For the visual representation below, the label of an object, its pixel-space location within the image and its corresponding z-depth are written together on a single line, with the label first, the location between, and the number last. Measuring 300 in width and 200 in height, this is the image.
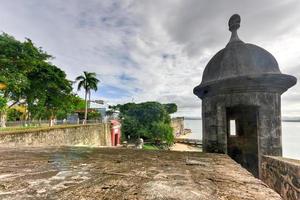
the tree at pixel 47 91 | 16.06
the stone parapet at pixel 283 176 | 2.70
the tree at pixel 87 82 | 29.73
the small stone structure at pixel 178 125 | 64.12
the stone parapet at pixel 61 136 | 8.98
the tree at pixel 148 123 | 34.21
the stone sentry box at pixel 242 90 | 4.27
